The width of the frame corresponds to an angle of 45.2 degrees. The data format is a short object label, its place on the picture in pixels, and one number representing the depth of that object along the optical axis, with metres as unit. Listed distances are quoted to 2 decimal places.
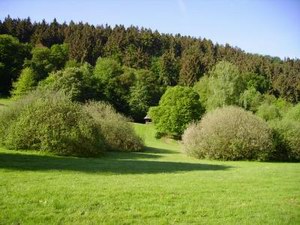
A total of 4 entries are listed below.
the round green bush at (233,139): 32.22
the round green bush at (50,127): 26.55
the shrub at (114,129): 37.38
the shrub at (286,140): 34.62
